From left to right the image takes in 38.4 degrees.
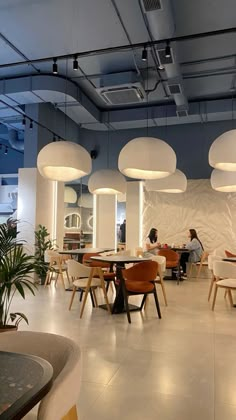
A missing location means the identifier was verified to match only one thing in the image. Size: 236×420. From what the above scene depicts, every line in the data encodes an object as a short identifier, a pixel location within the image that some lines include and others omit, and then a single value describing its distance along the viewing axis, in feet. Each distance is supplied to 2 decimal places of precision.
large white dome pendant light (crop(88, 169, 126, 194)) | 24.63
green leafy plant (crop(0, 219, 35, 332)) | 11.61
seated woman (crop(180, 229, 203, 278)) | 29.84
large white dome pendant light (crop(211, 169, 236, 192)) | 23.41
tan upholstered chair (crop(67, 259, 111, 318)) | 18.10
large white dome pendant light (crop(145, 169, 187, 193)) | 25.95
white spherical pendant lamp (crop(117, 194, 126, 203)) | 39.03
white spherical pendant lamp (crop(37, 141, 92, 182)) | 17.85
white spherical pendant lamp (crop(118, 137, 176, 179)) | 16.83
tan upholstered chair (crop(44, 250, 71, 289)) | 25.38
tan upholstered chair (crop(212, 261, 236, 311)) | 18.44
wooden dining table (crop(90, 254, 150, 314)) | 17.89
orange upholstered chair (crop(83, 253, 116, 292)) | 23.67
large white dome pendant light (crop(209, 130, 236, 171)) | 16.93
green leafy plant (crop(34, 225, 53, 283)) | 27.89
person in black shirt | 37.81
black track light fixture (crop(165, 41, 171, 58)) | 15.94
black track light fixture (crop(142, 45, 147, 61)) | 16.49
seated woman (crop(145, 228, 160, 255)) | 31.32
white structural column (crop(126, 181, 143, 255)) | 35.29
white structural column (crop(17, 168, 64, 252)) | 28.45
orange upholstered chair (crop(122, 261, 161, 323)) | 17.06
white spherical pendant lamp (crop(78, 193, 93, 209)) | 37.39
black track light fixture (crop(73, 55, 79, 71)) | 17.26
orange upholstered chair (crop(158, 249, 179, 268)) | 28.12
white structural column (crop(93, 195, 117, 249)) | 37.42
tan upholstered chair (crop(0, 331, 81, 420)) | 4.33
